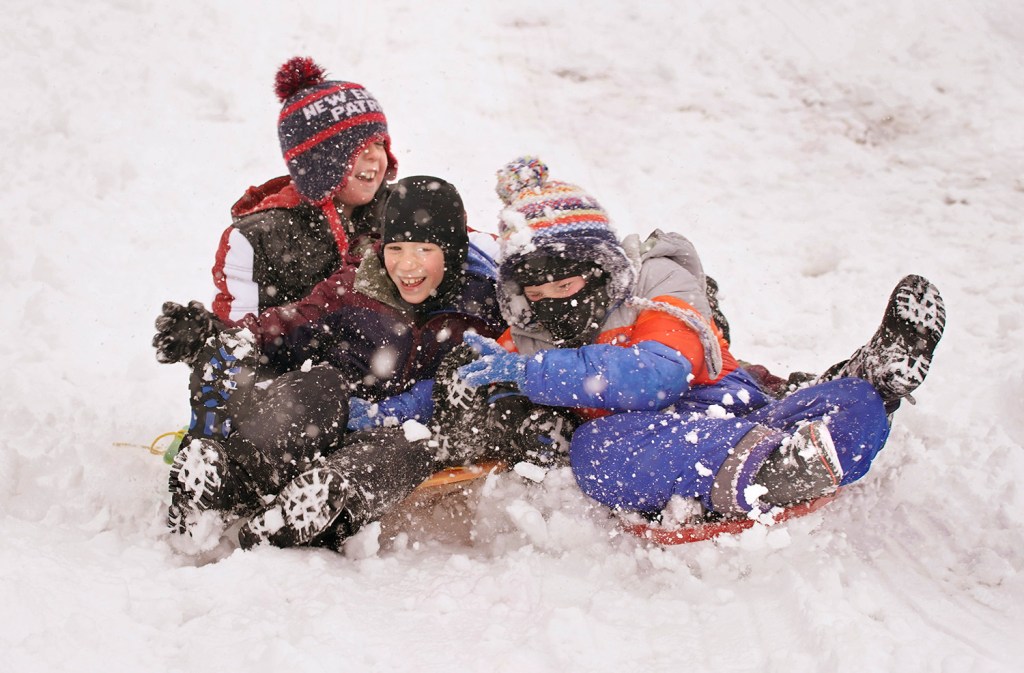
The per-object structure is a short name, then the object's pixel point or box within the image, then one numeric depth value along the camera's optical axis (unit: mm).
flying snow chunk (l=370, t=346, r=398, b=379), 5691
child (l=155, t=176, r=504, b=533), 5090
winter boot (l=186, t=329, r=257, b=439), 5078
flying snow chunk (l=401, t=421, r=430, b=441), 5305
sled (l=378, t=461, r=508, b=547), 5383
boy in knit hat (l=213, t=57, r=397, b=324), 6125
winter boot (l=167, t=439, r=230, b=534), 4980
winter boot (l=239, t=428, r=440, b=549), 4754
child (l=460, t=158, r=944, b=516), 4633
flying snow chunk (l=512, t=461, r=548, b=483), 5176
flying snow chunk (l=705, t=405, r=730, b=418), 5157
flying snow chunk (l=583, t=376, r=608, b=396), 4875
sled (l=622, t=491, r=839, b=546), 4781
